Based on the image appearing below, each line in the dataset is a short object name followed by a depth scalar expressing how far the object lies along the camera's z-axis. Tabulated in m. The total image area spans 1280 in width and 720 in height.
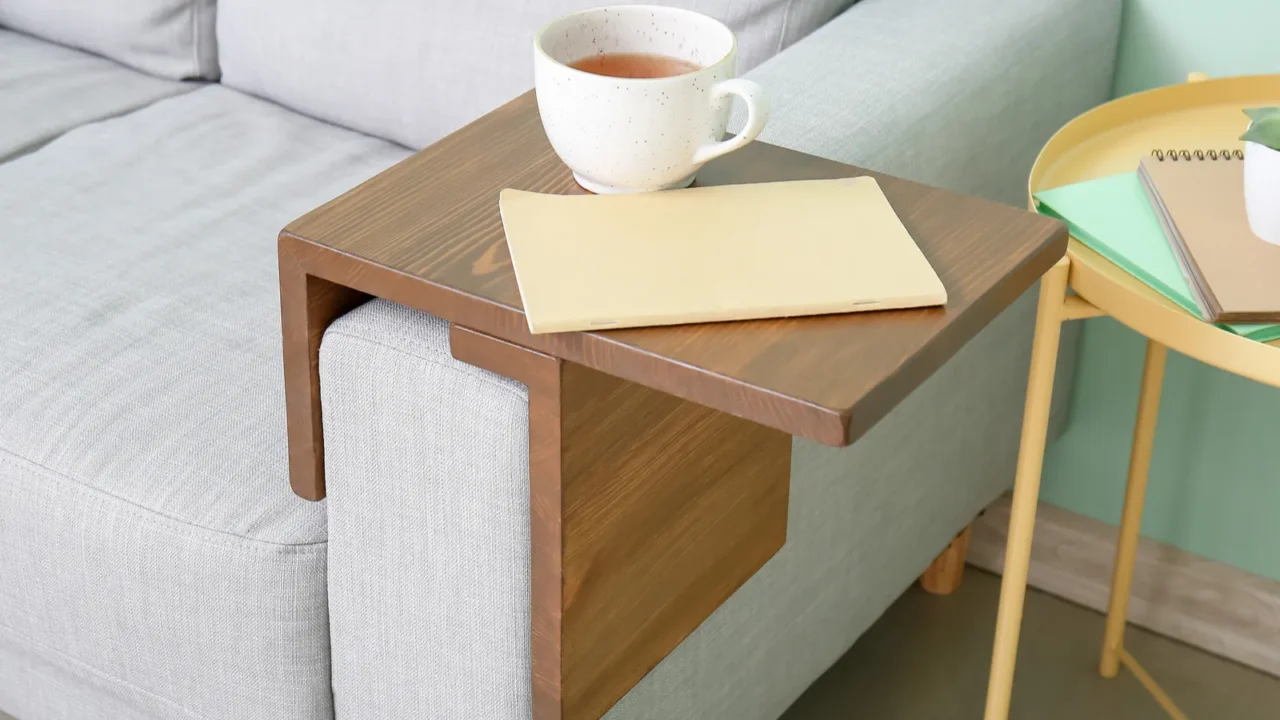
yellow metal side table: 1.61
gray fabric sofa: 1.56
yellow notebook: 1.40
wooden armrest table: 1.38
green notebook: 1.64
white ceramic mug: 1.46
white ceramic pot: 1.63
